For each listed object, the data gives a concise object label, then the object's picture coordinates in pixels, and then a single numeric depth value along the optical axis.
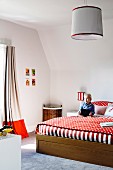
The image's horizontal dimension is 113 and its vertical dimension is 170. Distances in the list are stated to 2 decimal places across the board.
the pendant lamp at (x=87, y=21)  3.50
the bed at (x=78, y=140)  3.96
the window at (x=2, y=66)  5.63
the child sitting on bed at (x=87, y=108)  5.60
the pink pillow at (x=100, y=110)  5.92
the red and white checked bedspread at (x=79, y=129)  4.02
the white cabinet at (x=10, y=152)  2.82
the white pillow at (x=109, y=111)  5.61
